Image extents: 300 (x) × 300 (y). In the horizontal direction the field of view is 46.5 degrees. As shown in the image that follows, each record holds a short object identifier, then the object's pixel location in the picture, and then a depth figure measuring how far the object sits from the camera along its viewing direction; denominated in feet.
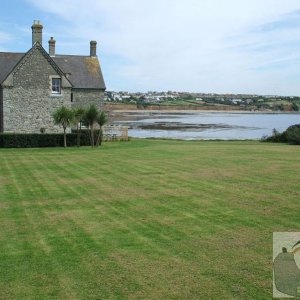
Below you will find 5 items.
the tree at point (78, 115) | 96.40
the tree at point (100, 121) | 97.85
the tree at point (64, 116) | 92.49
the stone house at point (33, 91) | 105.27
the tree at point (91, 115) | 94.10
